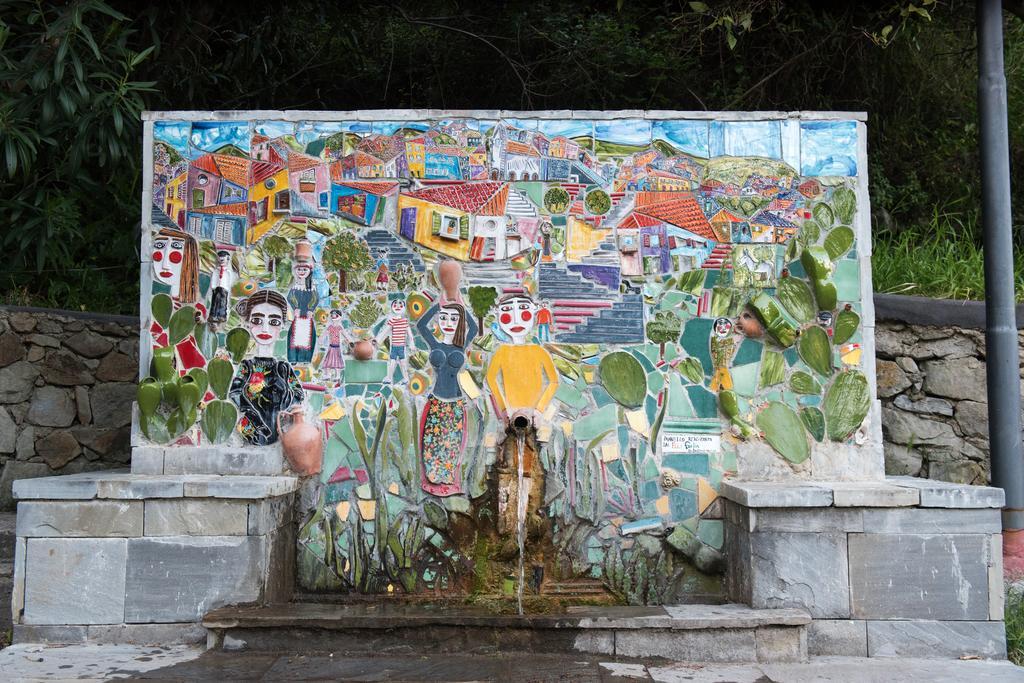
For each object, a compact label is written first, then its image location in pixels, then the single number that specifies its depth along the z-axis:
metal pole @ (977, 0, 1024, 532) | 5.49
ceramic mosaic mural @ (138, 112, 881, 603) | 5.35
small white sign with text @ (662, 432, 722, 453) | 5.38
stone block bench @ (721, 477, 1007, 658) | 4.61
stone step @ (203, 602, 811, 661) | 4.50
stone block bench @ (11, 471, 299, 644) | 4.68
